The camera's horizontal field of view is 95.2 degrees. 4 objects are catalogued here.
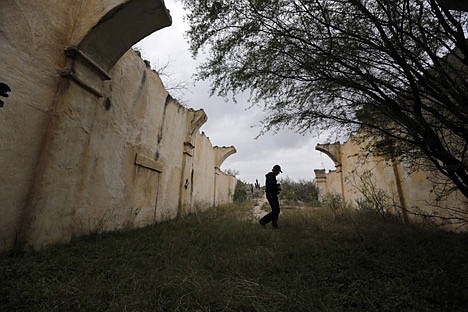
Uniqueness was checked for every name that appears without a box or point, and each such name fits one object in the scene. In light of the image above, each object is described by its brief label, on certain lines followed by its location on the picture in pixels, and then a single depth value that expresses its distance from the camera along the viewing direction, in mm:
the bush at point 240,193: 18672
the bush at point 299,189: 15861
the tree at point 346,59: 2535
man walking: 5512
